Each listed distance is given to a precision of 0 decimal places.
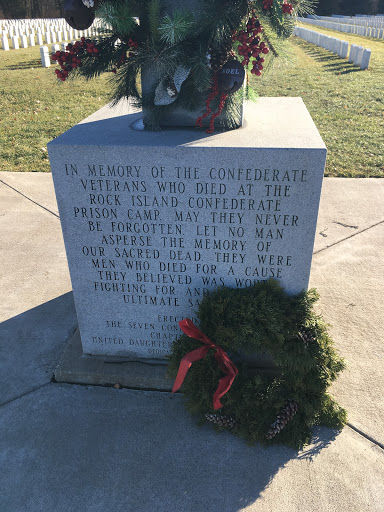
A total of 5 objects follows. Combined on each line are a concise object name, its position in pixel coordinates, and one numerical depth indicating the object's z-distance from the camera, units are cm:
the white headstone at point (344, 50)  1814
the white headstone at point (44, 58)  1584
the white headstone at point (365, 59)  1534
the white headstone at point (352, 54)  1664
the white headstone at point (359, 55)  1569
